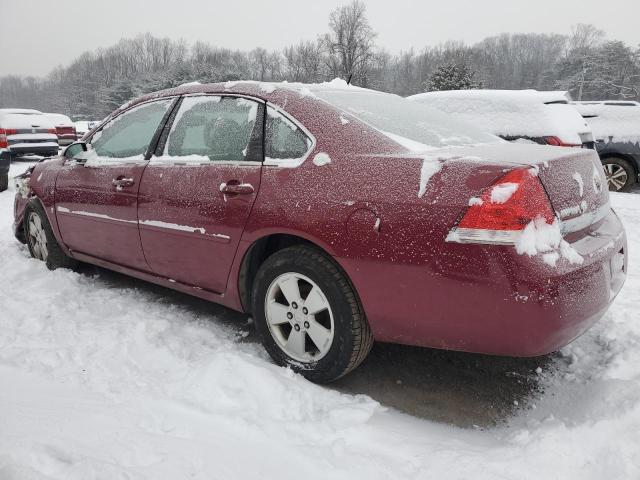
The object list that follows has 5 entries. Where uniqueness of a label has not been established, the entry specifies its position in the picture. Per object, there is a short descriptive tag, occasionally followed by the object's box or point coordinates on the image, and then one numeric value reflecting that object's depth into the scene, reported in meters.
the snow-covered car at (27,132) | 13.01
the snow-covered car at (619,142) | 8.40
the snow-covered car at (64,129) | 15.85
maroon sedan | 1.93
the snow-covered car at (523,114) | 6.70
